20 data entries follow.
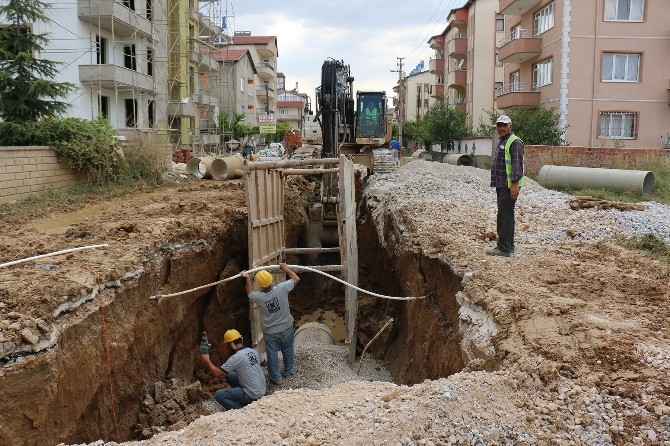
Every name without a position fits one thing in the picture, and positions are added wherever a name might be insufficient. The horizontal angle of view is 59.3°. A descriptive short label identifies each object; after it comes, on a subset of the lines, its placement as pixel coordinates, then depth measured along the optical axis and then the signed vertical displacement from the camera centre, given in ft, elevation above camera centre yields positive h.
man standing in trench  28.09 -7.83
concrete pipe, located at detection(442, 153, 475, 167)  94.02 -1.26
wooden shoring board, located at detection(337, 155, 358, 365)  33.06 -5.96
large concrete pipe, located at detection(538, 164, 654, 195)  47.29 -2.25
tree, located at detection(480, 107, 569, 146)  82.89 +3.24
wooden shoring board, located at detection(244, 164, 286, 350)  31.96 -4.04
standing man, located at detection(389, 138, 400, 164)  97.02 +1.04
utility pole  130.04 +10.57
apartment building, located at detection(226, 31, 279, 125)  221.31 +37.02
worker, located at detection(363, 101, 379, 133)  57.98 +3.43
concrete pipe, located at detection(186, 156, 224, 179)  58.23 -1.60
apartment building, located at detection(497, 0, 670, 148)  84.23 +11.66
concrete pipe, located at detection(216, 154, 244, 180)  57.88 -1.55
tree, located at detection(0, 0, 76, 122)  44.01 +6.04
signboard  84.15 +4.15
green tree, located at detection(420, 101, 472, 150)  118.83 +5.35
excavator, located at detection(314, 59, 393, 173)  46.19 +2.95
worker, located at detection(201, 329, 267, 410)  24.14 -9.24
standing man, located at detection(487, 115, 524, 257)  23.76 -1.06
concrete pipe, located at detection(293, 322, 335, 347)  35.23 -11.07
